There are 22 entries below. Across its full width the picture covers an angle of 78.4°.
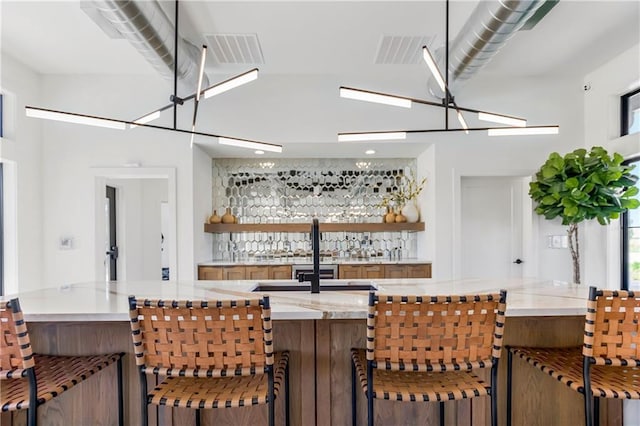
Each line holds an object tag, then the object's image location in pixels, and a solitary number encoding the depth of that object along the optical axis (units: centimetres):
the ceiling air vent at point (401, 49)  349
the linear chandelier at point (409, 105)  234
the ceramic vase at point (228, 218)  497
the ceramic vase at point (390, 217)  502
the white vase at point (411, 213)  501
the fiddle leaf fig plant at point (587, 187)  360
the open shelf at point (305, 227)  486
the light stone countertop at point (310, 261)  459
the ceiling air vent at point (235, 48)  342
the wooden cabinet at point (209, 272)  454
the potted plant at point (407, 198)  502
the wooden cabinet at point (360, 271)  459
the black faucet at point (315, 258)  223
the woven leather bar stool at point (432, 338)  151
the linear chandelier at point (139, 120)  233
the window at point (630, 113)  387
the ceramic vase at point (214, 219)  496
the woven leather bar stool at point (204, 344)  149
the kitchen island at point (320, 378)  196
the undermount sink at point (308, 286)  258
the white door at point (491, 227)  475
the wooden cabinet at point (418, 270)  459
